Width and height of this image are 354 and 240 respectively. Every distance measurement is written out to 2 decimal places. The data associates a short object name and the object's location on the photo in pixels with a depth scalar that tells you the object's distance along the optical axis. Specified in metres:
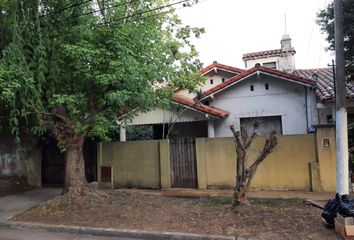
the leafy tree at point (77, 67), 8.88
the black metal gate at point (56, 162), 14.02
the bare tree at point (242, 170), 8.43
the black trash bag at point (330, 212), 6.91
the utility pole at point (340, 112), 7.97
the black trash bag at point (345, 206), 6.48
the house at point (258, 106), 14.70
